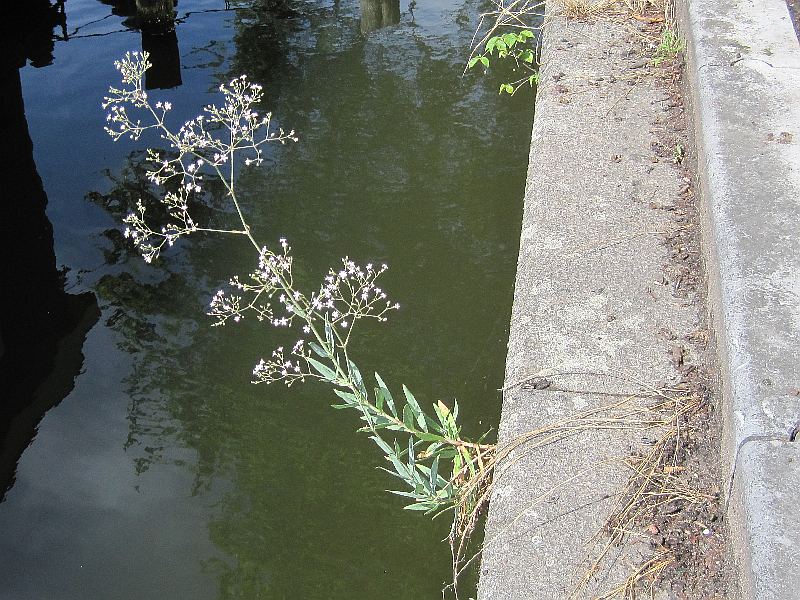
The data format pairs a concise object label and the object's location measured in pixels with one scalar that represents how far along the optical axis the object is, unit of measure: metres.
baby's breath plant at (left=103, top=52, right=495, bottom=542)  2.18
